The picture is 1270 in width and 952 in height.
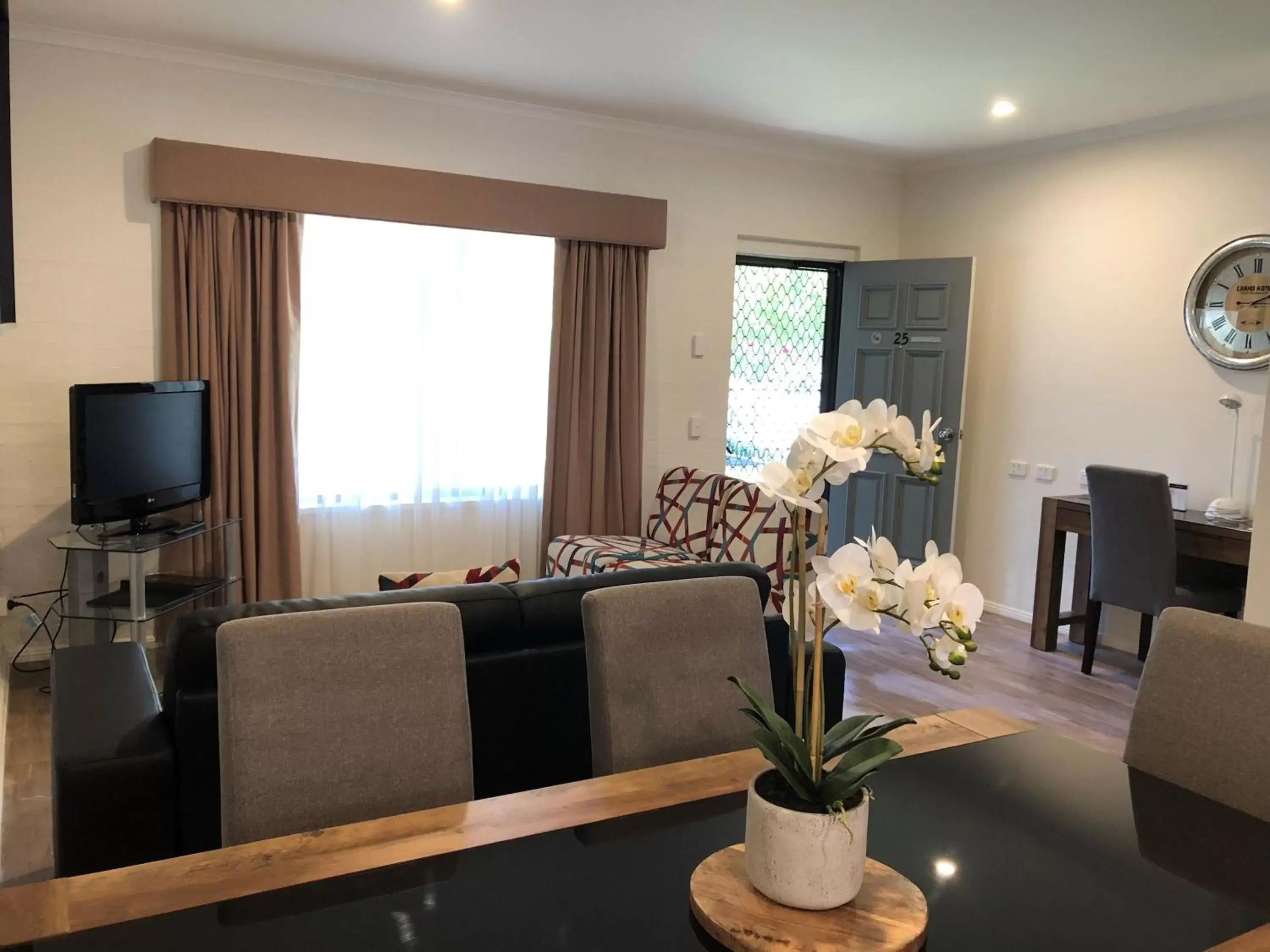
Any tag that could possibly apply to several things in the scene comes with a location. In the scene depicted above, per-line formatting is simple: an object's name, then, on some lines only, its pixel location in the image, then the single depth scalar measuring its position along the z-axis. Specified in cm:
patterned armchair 455
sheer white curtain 456
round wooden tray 109
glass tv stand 358
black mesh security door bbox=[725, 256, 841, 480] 586
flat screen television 355
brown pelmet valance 406
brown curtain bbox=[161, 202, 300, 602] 413
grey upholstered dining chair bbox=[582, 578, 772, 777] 171
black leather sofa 193
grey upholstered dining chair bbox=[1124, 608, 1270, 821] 158
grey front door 545
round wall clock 427
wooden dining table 110
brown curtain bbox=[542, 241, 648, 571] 503
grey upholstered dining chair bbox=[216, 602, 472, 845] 144
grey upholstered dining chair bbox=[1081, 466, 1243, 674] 411
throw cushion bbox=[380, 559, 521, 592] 262
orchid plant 111
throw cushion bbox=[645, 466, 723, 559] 501
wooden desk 472
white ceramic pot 112
